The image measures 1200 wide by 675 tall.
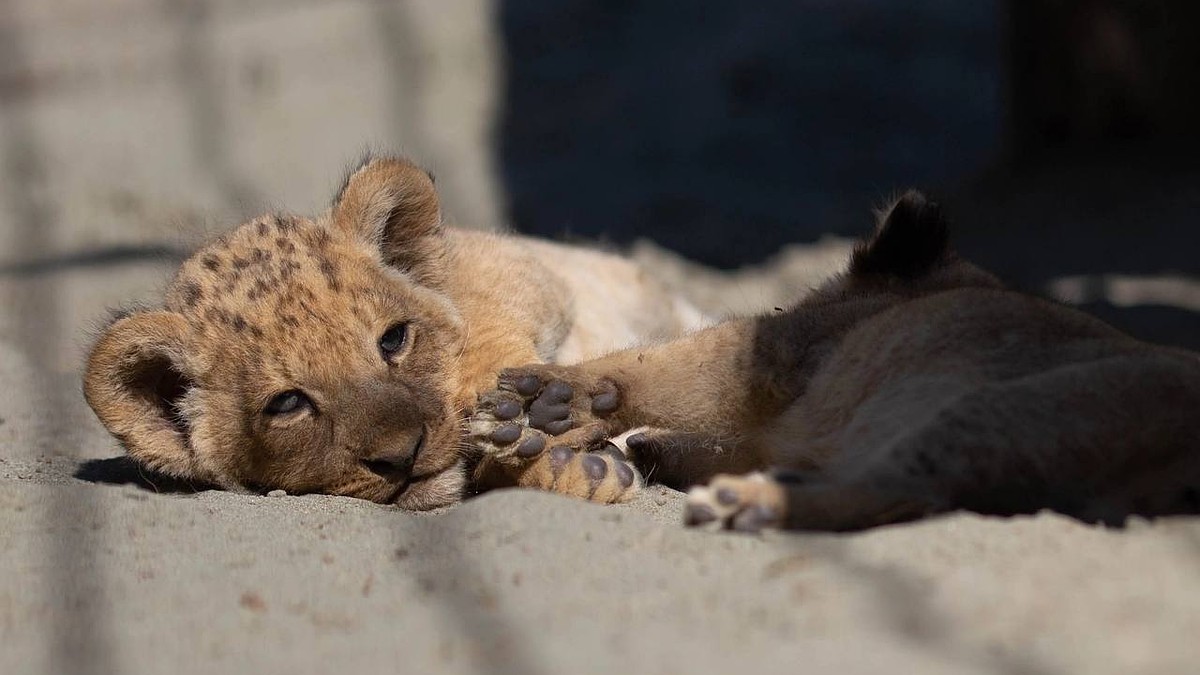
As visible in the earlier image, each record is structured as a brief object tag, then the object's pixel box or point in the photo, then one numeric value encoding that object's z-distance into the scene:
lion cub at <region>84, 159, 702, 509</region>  8.13
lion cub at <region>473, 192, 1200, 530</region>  6.32
